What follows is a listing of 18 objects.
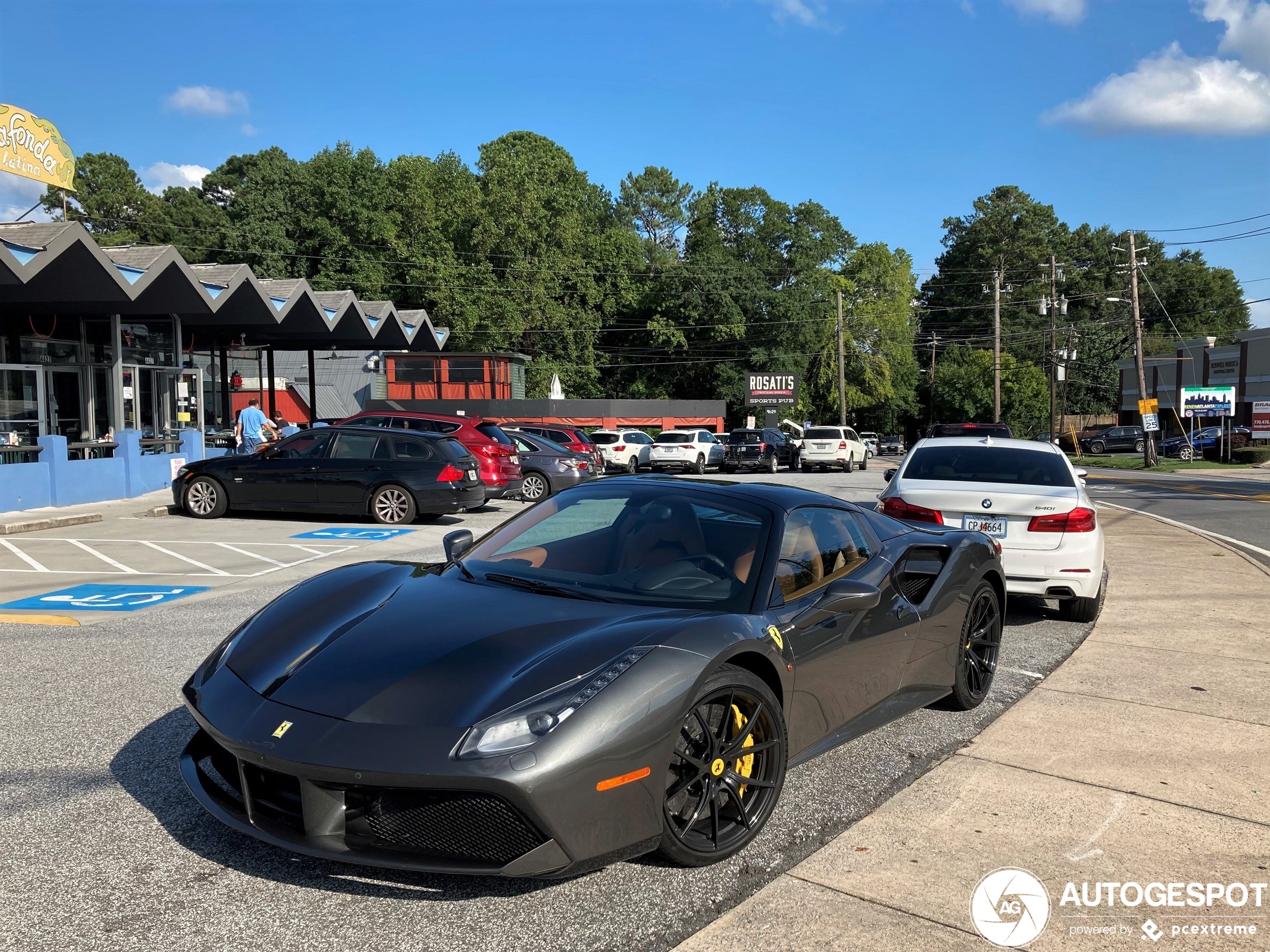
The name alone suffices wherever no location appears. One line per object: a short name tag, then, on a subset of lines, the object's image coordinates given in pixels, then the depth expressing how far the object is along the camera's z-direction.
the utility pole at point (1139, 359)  40.97
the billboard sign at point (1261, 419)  43.41
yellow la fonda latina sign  18.33
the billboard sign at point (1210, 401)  44.09
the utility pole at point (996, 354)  54.78
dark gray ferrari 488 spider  2.96
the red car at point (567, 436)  25.14
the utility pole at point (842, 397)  60.59
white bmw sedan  7.56
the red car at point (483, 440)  17.42
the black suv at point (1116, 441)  61.72
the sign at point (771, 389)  55.19
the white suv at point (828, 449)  37.38
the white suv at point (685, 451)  34.19
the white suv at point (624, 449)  34.16
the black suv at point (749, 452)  36.97
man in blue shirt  20.52
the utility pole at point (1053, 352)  53.56
